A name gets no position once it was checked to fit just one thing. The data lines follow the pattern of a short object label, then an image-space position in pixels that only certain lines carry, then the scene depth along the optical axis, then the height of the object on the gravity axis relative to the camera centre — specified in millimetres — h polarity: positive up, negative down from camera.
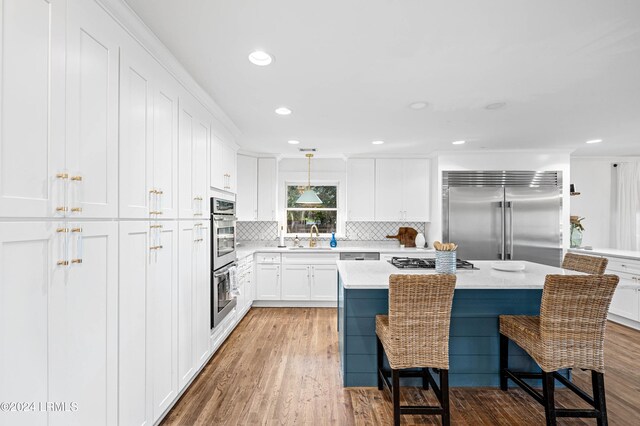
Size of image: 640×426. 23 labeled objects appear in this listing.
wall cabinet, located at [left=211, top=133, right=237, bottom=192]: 2957 +553
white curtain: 4980 +176
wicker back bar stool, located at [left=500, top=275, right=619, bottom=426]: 1862 -706
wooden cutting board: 5191 -322
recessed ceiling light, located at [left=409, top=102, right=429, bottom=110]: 2799 +1055
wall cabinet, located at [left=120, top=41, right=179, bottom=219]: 1627 +485
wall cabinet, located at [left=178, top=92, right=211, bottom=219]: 2281 +486
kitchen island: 2453 -911
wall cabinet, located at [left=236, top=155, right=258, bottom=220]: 4953 +486
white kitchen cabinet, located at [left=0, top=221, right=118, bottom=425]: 999 -395
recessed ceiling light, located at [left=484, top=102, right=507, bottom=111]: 2803 +1058
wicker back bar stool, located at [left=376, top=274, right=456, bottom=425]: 1899 -715
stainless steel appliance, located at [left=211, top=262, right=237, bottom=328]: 2883 -758
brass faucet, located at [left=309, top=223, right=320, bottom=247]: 5230 -366
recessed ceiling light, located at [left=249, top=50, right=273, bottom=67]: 1953 +1056
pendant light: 4590 +300
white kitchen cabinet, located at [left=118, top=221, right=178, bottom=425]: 1628 -626
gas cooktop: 2799 -444
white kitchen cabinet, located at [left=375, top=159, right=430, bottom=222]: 5113 +444
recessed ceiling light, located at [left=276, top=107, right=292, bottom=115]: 2986 +1065
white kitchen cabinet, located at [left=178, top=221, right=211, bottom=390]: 2285 -678
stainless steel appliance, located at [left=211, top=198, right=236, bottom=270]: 2891 -156
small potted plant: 4773 -244
